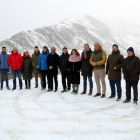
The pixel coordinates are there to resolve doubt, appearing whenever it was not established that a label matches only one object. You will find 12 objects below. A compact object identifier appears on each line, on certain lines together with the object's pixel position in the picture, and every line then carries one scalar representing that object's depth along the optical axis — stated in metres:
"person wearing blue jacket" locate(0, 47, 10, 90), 7.42
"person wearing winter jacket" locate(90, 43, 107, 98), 5.91
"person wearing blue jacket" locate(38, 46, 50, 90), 7.36
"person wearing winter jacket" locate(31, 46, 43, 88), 7.84
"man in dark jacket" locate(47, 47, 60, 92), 7.03
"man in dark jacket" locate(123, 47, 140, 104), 5.01
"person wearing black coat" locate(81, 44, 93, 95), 6.35
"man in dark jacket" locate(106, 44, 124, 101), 5.60
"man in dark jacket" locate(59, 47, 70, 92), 6.86
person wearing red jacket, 7.38
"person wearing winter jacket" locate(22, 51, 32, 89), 7.71
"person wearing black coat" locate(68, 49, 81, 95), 6.58
